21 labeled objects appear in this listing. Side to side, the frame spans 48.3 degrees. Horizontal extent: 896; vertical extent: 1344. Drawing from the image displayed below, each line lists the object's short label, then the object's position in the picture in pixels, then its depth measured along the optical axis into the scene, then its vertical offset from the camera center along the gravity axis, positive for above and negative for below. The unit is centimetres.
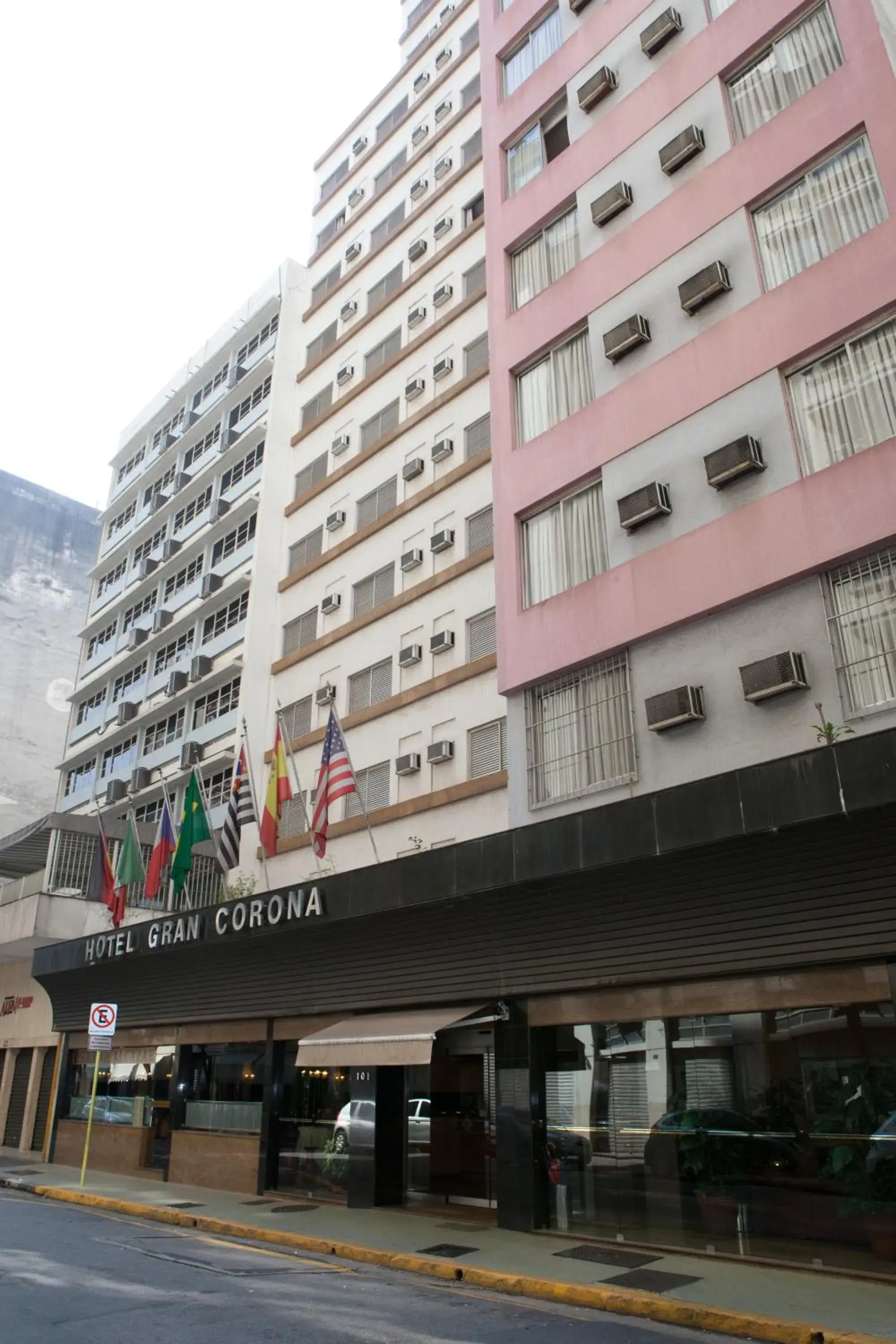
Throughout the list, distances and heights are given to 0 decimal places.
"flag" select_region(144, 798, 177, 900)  2286 +547
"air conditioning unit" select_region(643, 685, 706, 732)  1341 +489
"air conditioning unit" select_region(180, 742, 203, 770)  3198 +1041
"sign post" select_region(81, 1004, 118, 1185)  2008 +153
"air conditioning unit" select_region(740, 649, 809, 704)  1236 +486
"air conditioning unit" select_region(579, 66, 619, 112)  1836 +1726
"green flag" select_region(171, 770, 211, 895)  2152 +541
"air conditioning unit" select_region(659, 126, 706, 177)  1620 +1432
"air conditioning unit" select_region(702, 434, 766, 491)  1363 +810
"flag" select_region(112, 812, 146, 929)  2350 +531
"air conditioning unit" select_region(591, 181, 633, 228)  1725 +1439
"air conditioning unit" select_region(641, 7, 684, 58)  1736 +1721
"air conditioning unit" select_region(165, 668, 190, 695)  3394 +1328
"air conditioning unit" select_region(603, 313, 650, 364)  1596 +1135
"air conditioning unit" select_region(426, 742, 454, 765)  2061 +668
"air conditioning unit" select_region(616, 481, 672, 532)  1472 +816
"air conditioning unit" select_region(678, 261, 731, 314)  1495 +1130
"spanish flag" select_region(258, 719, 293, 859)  1998 +566
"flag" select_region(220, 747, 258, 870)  2011 +537
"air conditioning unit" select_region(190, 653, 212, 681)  3275 +1326
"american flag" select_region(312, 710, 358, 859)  1791 +541
